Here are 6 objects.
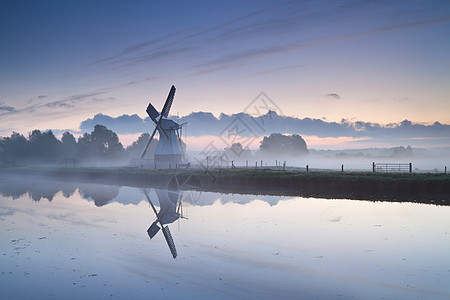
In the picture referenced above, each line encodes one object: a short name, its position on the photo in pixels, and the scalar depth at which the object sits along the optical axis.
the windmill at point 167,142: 60.53
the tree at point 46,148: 105.44
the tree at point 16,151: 105.49
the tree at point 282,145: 155.50
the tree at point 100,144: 114.62
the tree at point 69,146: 112.38
